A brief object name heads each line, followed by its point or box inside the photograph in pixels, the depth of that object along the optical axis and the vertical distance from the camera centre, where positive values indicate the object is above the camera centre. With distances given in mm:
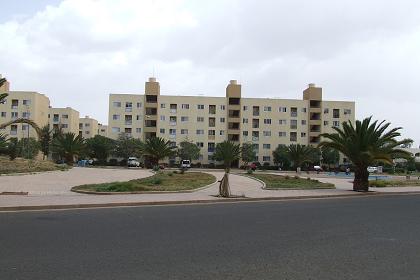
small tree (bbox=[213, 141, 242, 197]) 48094 +1484
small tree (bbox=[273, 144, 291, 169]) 96875 +2019
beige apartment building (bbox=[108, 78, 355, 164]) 105812 +10613
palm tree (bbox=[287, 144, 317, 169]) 77375 +2129
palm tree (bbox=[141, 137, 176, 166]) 64762 +2128
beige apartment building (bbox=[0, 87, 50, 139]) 108938 +12292
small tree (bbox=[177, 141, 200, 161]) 94806 +2791
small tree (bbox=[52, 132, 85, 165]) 60125 +2105
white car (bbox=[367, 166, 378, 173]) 79131 -176
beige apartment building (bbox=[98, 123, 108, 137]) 161725 +11646
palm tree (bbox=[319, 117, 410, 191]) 28688 +1415
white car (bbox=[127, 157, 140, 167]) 86094 +341
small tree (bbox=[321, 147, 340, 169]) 98062 +2280
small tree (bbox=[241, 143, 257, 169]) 94188 +2532
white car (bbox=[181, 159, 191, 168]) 89575 +381
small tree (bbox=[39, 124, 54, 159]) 92250 +3609
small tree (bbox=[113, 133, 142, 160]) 95188 +3367
